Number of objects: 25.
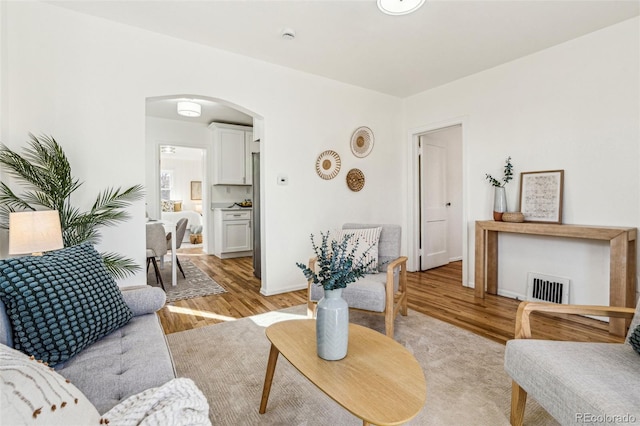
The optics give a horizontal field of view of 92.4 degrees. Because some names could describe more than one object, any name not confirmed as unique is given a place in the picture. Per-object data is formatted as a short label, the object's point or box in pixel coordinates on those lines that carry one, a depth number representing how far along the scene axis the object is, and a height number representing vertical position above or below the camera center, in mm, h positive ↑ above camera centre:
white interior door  4754 +77
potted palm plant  2256 +120
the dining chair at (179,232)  4332 -316
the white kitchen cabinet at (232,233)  5840 -441
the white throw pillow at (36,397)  576 -386
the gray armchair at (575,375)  1022 -628
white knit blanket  840 -581
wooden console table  2438 -328
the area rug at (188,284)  3635 -978
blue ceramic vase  1341 -527
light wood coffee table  1035 -660
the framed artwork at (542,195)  3086 +147
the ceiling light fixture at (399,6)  2307 +1561
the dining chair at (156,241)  3828 -386
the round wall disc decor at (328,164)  3959 +599
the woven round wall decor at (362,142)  4254 +963
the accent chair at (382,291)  2301 -642
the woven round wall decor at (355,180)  4223 +420
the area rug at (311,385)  1559 -1034
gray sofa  1067 -607
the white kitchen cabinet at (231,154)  5832 +1101
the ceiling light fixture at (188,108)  4438 +1482
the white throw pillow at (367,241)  2826 -295
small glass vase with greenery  3439 +176
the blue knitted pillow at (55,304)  1146 -380
